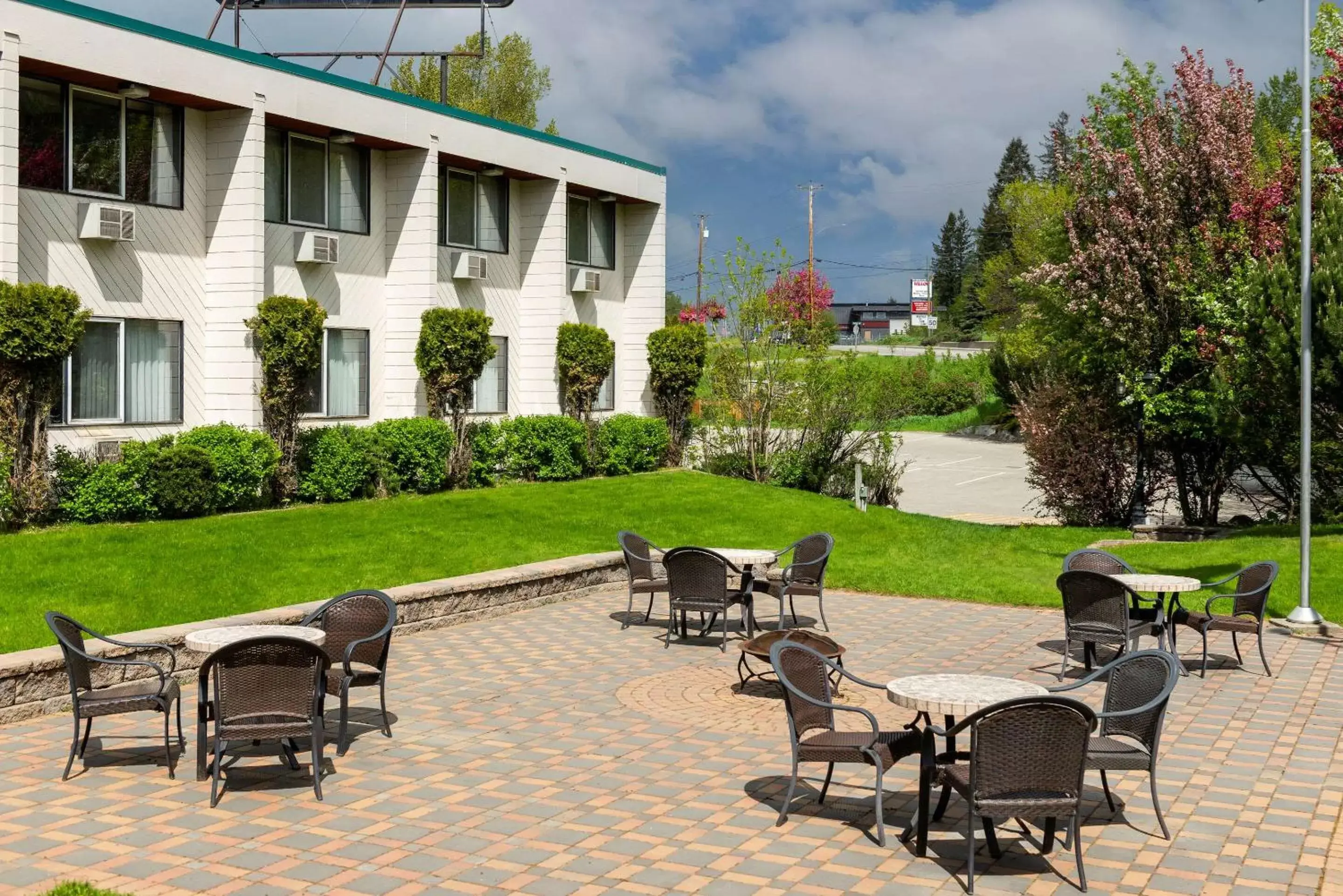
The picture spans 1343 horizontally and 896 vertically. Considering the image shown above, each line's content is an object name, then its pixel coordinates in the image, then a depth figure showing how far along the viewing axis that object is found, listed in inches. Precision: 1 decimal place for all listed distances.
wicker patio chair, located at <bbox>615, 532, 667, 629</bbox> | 559.5
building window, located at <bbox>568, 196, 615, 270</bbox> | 1211.2
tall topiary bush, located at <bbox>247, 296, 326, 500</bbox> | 806.5
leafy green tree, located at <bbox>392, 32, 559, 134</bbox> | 1820.9
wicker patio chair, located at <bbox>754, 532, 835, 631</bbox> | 555.2
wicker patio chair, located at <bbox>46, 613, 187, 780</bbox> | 328.2
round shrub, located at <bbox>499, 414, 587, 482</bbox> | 1033.5
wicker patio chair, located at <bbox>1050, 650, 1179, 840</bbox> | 289.1
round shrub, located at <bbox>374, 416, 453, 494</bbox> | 896.9
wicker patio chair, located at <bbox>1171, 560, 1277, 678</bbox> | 480.4
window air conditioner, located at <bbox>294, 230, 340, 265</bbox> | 884.6
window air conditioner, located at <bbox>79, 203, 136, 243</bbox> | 733.3
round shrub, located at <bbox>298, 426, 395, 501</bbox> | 841.5
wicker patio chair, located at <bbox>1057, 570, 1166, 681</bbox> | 451.8
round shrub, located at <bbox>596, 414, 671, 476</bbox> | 1124.5
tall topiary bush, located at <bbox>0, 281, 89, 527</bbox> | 655.8
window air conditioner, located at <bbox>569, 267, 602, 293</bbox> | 1171.3
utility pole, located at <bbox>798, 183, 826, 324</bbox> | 1167.0
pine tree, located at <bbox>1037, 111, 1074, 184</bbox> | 1067.9
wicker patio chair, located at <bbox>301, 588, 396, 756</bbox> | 378.3
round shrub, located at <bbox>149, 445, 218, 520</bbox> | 719.7
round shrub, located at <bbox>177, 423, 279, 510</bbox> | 759.7
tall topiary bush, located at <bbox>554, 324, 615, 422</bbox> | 1109.1
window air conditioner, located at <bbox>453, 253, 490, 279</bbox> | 1037.2
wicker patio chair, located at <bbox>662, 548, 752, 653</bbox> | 509.0
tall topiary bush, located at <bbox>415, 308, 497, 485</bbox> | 955.3
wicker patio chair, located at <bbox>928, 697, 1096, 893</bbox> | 254.2
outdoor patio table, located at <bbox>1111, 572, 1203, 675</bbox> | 485.4
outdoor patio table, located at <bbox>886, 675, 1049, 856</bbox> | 284.7
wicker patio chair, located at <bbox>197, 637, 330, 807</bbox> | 306.2
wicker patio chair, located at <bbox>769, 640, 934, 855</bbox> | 293.6
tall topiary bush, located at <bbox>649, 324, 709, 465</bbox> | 1217.4
